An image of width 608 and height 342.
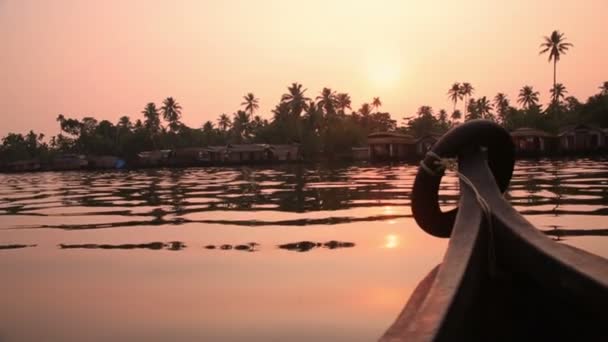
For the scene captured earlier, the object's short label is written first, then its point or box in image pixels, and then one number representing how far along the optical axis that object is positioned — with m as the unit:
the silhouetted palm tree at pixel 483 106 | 75.84
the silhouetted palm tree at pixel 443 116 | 97.12
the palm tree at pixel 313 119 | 62.53
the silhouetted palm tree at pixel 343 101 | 75.38
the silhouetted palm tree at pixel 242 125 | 76.25
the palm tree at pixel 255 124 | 75.69
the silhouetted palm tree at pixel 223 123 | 93.06
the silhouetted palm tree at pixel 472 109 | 74.75
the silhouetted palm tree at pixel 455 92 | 82.44
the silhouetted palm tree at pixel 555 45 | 57.59
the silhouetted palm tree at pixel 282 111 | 64.00
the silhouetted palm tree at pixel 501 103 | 79.88
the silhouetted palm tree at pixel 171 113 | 77.75
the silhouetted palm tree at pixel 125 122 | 76.72
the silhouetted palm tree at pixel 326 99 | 66.69
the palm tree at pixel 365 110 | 74.50
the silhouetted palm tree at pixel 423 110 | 82.96
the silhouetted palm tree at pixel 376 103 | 91.88
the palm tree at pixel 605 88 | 61.11
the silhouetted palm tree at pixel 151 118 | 75.94
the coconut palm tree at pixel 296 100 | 63.75
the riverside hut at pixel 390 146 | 43.86
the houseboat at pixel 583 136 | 41.62
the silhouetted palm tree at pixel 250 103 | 78.38
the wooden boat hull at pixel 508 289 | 1.78
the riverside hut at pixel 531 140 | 40.06
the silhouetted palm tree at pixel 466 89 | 81.81
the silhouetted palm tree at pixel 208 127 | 76.34
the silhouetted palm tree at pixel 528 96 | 71.38
